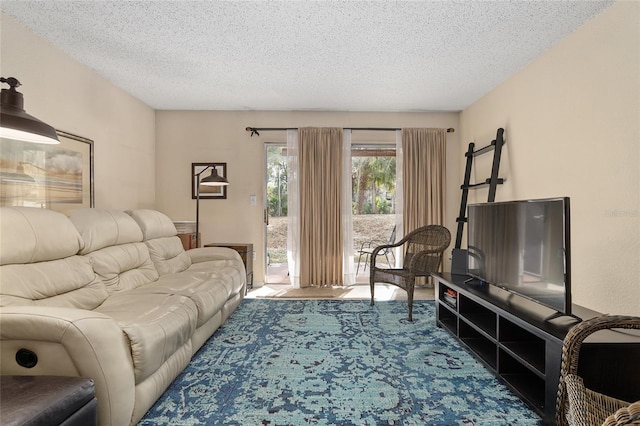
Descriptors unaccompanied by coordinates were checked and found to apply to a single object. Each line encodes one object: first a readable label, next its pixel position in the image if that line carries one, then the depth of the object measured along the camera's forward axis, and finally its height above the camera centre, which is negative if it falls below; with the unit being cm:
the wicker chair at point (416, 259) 329 -51
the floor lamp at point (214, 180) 392 +41
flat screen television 176 -24
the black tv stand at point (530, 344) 146 -75
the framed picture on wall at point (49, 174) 239 +35
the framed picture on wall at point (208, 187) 465 +39
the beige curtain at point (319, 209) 457 +6
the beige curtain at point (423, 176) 461 +54
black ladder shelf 353 +43
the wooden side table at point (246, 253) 416 -52
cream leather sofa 131 -53
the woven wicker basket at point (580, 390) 112 -68
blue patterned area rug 166 -106
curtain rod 461 +124
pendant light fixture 136 +41
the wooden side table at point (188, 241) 403 -35
